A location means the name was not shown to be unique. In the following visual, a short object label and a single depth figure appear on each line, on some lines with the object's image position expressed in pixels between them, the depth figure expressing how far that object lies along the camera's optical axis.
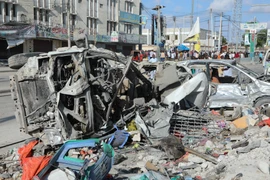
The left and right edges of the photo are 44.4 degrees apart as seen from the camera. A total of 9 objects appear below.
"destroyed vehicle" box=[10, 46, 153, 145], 5.83
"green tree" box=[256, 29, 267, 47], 102.41
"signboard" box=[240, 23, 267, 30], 46.75
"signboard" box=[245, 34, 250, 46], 53.32
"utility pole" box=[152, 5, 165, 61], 32.19
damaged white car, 8.52
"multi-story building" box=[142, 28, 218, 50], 77.50
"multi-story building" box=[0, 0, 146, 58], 33.41
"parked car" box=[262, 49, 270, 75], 15.16
